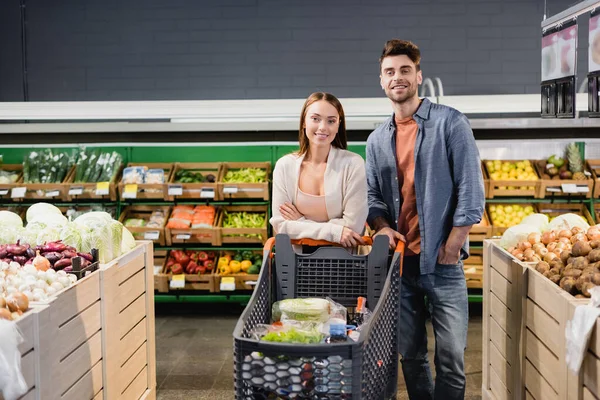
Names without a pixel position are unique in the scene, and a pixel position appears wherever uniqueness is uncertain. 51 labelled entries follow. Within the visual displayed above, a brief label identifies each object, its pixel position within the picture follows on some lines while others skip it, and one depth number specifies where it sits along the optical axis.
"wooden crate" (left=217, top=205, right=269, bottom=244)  6.48
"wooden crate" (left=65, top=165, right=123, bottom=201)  6.53
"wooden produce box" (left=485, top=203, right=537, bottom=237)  6.38
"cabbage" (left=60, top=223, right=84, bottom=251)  3.62
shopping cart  2.22
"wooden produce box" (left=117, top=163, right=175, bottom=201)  6.52
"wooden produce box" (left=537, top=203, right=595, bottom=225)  6.49
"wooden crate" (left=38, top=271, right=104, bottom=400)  2.74
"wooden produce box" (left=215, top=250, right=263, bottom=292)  6.46
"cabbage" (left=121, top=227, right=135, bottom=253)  3.90
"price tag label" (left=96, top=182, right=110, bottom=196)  6.52
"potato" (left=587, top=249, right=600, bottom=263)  2.92
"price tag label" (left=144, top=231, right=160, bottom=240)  6.50
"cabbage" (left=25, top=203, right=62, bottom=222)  4.16
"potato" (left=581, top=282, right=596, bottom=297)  2.71
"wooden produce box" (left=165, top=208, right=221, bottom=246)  6.52
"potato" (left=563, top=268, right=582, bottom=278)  2.86
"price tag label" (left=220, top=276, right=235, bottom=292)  6.44
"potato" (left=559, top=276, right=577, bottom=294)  2.81
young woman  3.08
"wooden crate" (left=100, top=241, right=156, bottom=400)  3.43
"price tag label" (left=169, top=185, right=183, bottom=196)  6.53
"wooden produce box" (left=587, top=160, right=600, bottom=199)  6.41
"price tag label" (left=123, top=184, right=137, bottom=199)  6.50
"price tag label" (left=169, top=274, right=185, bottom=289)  6.43
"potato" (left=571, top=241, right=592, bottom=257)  3.03
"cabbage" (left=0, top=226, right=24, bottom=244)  3.69
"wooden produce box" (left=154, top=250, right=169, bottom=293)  6.52
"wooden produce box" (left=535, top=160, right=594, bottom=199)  6.31
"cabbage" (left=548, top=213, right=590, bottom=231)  3.99
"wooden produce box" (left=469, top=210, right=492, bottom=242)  6.39
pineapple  6.38
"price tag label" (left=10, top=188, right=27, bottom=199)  6.49
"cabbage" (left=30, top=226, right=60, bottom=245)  3.65
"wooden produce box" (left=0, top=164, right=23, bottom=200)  6.55
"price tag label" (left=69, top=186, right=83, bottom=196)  6.54
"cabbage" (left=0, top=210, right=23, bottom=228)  3.80
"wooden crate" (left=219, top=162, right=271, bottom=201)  6.49
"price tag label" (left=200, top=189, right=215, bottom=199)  6.51
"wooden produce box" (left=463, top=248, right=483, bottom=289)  6.45
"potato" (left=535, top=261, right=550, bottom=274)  3.15
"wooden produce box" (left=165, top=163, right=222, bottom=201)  6.54
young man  3.29
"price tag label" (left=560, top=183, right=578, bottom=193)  6.29
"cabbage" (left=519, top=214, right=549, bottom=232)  4.23
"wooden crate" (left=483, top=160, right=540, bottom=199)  6.39
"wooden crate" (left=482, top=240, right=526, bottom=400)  3.50
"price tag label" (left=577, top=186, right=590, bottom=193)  6.30
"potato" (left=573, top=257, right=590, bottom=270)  2.91
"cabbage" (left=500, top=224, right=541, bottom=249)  3.89
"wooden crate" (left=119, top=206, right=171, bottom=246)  6.54
